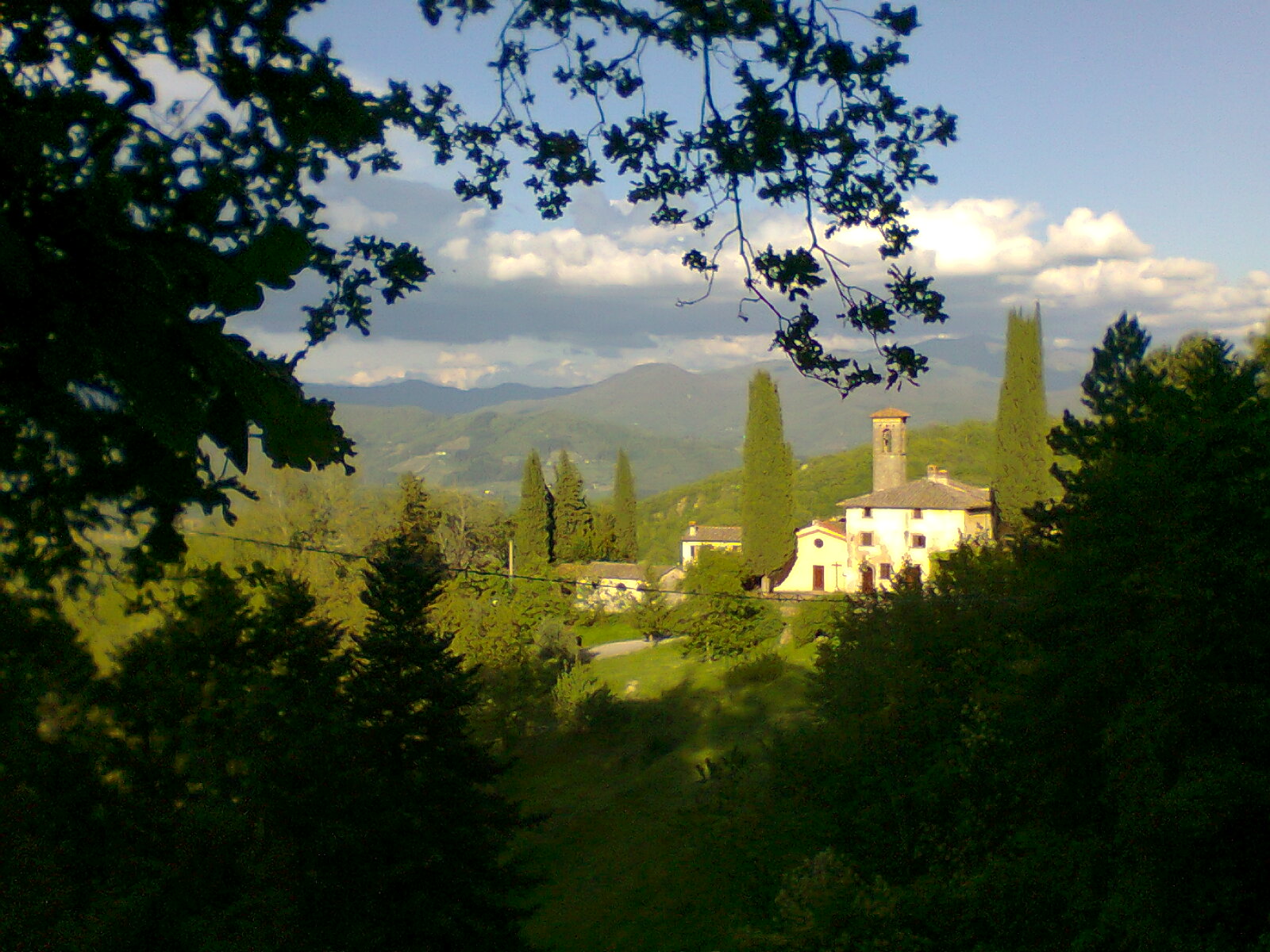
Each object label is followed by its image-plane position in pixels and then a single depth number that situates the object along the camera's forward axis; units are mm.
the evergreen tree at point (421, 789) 12031
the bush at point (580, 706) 31516
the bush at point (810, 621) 34731
